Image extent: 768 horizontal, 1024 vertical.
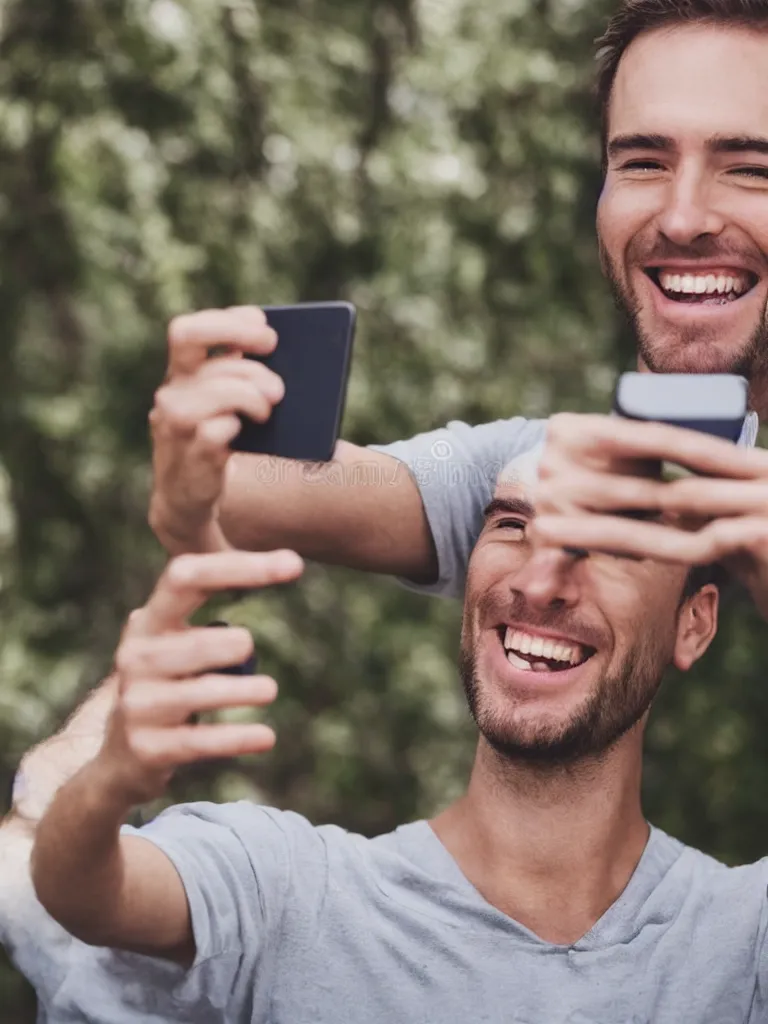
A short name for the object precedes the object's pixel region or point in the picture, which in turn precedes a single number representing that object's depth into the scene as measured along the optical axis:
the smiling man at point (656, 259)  1.31
